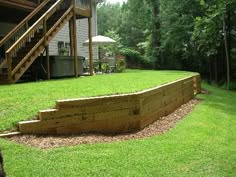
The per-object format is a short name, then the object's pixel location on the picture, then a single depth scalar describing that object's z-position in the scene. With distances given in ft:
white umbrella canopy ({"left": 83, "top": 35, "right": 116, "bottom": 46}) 58.05
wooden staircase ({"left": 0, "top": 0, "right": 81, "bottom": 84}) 32.21
